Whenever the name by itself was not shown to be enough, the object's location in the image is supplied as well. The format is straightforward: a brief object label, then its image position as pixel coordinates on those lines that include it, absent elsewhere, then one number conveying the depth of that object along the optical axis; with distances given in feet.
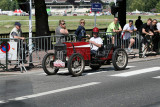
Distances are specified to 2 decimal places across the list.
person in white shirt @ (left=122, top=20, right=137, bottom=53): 59.77
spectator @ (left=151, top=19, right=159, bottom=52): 63.36
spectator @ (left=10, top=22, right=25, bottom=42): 48.19
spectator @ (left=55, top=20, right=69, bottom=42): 49.23
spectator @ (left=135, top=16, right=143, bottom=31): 101.96
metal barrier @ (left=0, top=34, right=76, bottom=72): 46.96
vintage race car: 41.04
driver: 44.68
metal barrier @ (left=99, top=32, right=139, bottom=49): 56.51
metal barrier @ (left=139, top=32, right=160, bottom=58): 61.16
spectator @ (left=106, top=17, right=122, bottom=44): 59.16
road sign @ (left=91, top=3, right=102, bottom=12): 81.30
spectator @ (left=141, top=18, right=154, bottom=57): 61.11
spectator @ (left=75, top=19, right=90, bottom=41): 52.95
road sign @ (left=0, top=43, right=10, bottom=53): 46.26
